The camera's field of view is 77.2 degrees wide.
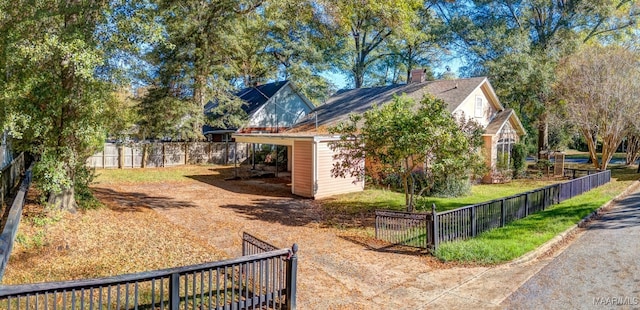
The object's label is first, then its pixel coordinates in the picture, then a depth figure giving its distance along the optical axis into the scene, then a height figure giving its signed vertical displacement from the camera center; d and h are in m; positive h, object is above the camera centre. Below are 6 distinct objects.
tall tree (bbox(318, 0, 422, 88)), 15.98 +8.21
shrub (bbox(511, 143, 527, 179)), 23.81 -0.41
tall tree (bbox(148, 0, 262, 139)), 23.56 +5.60
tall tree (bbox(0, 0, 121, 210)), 8.24 +1.44
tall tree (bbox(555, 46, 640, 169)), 22.17 +3.37
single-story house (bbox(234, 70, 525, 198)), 16.75 +1.61
